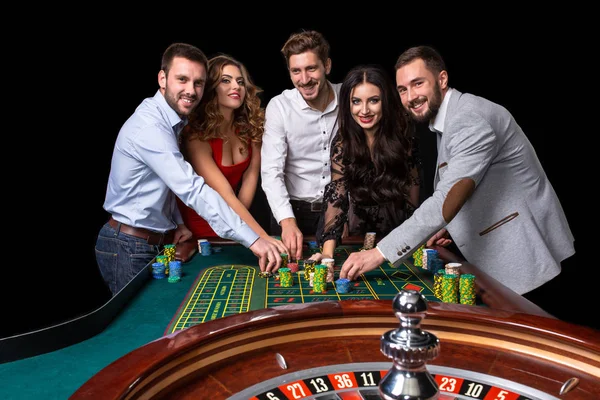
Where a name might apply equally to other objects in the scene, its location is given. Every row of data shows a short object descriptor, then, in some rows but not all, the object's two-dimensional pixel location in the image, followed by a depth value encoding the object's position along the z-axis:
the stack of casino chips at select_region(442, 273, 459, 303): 2.37
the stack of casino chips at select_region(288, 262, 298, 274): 2.97
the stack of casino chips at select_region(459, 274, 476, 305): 2.34
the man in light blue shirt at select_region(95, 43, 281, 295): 3.50
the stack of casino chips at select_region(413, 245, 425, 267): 3.12
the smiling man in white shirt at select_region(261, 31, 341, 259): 3.94
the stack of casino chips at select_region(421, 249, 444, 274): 2.99
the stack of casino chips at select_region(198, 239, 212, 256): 3.43
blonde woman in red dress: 4.05
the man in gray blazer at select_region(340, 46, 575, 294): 2.89
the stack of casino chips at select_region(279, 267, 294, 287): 2.69
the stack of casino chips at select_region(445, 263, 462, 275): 2.55
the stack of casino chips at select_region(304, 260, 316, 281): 2.81
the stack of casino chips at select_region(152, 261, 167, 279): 2.88
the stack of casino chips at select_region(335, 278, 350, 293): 2.52
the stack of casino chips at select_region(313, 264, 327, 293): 2.58
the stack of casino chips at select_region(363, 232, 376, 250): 3.51
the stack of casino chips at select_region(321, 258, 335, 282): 2.69
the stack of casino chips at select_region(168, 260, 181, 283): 2.82
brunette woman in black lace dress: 3.67
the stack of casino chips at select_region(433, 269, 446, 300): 2.43
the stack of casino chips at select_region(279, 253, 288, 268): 3.10
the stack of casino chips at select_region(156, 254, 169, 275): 2.96
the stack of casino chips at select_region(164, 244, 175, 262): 3.13
